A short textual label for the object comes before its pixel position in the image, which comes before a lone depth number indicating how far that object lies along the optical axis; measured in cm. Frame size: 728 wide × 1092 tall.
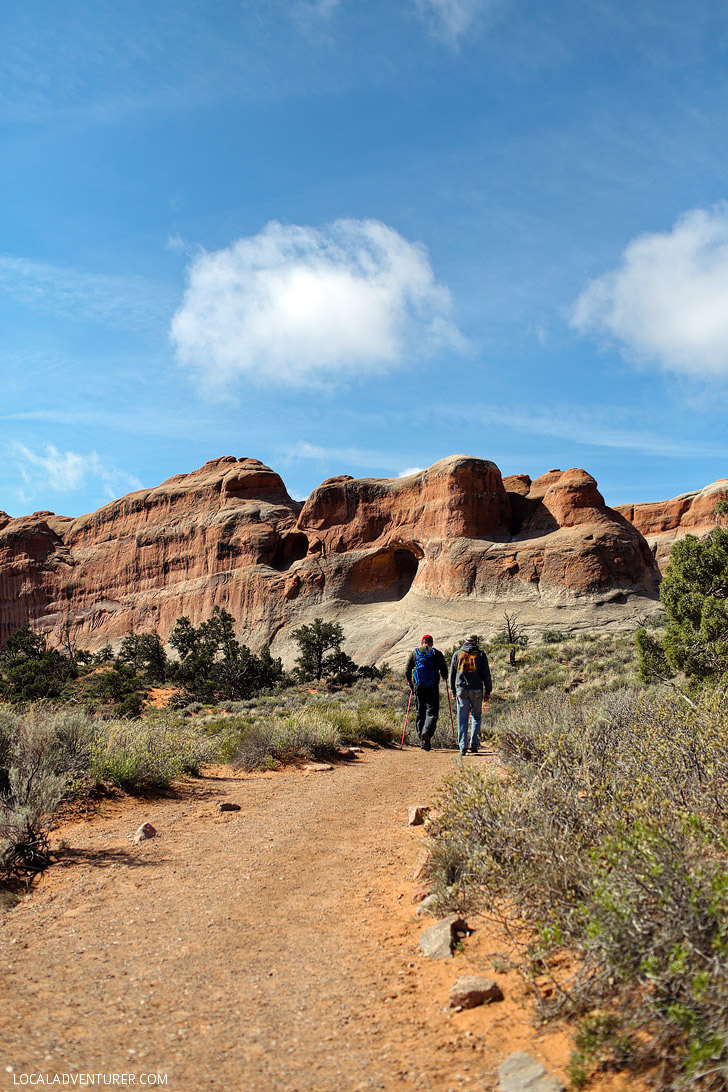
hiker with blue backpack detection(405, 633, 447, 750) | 1117
